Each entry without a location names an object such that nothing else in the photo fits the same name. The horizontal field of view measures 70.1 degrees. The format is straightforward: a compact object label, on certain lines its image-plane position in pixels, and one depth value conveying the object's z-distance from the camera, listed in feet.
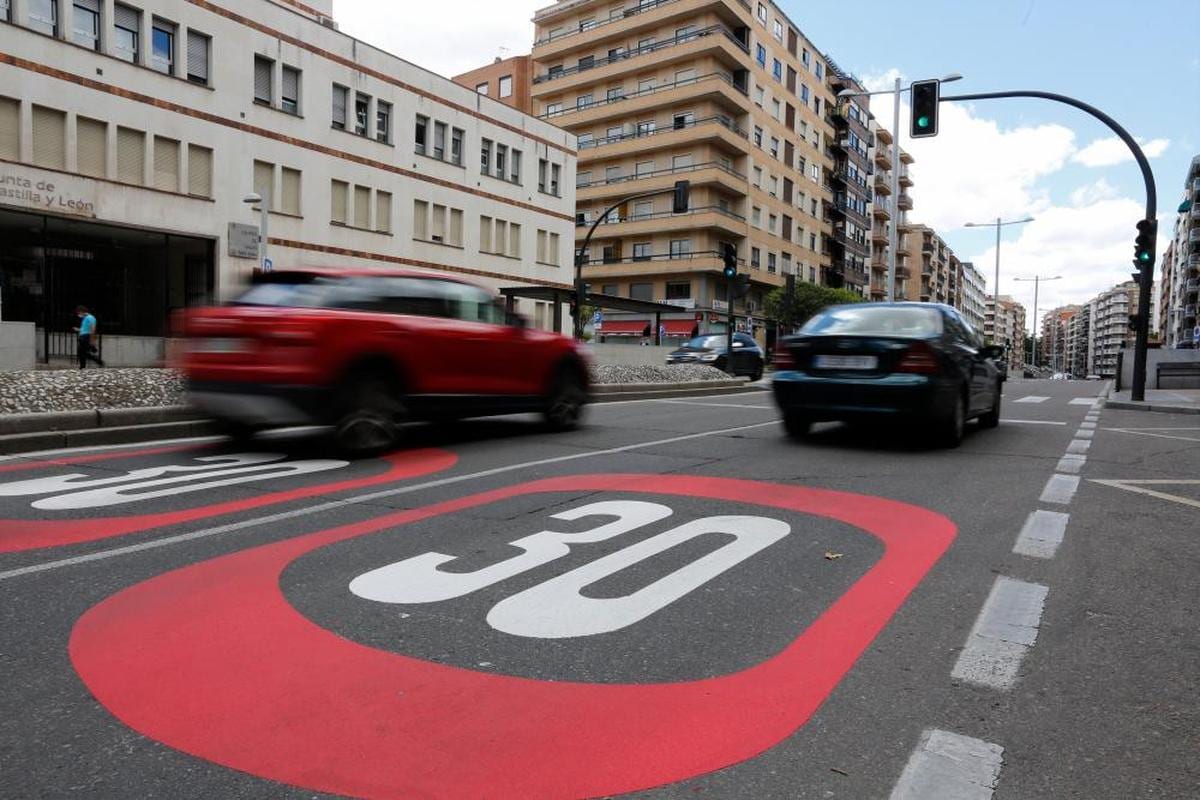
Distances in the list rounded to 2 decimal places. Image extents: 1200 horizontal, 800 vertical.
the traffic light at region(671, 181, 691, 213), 92.27
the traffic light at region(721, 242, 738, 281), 80.02
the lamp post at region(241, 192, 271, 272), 67.92
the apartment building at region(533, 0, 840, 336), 181.27
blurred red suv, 23.03
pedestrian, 65.67
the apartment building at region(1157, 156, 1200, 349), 325.62
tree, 193.77
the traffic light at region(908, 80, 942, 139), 58.75
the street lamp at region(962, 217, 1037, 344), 187.42
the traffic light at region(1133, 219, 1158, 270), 56.95
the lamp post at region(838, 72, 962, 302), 100.48
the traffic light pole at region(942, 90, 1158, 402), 55.21
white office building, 76.59
